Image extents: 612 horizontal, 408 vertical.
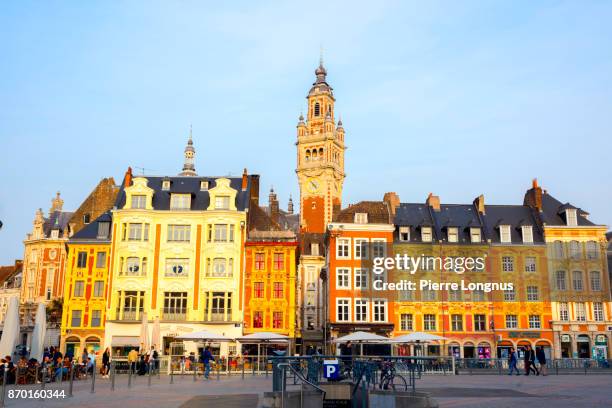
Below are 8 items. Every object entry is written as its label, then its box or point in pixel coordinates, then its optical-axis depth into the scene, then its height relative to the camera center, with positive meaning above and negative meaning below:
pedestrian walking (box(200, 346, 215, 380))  32.06 -1.27
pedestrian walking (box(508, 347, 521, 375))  33.69 -1.26
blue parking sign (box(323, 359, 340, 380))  17.11 -0.84
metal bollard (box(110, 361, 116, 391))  22.39 -1.35
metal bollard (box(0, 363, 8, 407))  15.66 -1.39
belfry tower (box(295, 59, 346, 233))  98.38 +27.98
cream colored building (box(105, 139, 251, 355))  49.75 +5.45
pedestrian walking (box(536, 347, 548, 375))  32.56 -1.01
